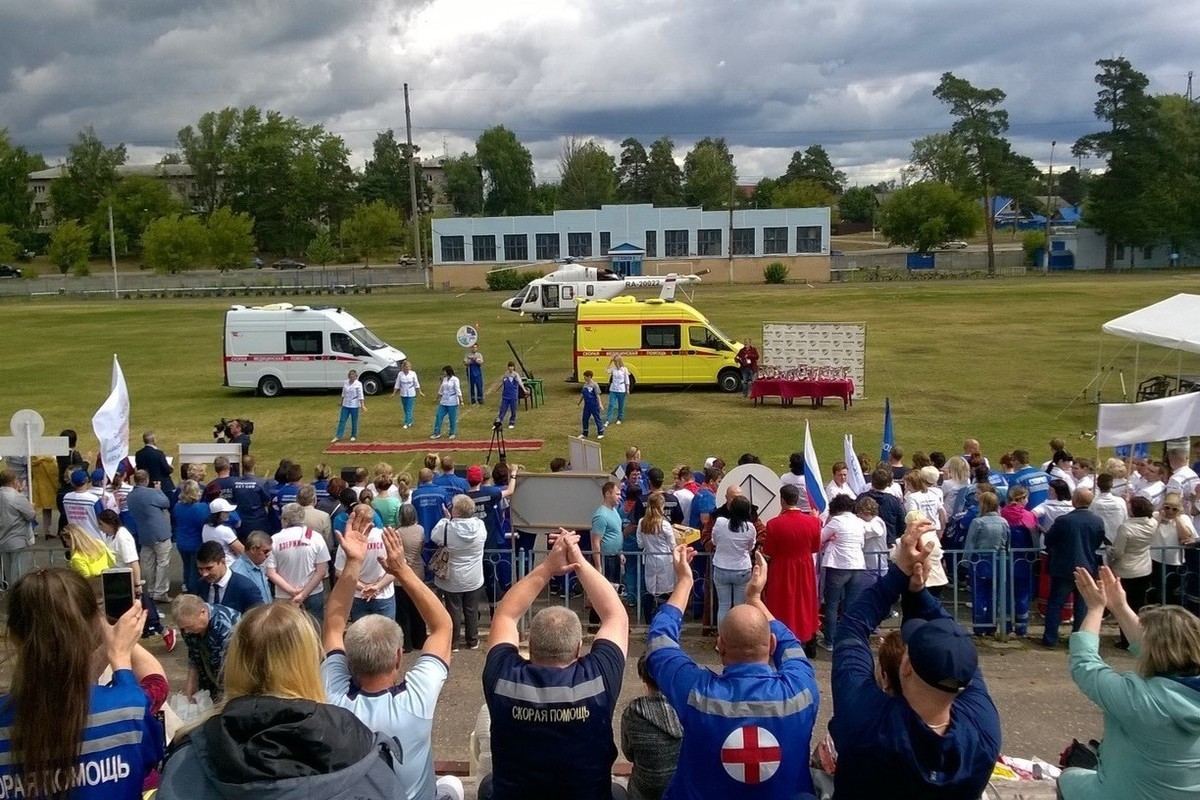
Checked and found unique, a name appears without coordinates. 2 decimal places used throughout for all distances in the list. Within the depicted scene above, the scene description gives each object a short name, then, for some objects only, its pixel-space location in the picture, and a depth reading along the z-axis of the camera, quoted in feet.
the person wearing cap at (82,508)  34.17
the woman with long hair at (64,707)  9.61
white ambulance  80.89
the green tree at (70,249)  278.67
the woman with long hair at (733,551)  27.96
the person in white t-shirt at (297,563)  25.62
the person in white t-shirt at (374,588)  26.22
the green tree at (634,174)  419.13
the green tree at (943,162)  274.36
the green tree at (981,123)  265.75
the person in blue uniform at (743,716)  11.15
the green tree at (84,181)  357.61
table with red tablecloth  72.33
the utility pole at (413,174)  209.57
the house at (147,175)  375.66
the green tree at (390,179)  387.96
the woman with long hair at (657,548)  29.32
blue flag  47.60
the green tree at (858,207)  460.55
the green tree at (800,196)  354.33
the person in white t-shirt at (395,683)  11.60
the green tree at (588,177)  386.11
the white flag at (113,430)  38.58
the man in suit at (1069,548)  28.04
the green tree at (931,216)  266.36
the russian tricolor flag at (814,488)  33.22
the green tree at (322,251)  302.86
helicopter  143.33
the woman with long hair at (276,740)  8.70
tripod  53.47
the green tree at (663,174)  412.57
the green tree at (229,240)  276.21
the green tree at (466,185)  407.85
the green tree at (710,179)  378.53
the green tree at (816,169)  463.01
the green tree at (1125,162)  247.91
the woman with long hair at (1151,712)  11.33
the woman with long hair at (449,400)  62.59
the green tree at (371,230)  302.45
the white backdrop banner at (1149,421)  34.47
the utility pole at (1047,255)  250.70
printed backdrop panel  75.61
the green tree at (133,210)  334.85
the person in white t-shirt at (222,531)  30.53
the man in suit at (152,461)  43.96
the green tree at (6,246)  286.01
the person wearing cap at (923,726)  10.32
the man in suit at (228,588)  23.71
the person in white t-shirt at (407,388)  65.82
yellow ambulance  81.25
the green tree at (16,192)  347.56
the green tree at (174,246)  271.08
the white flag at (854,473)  36.88
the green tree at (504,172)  406.21
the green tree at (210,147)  363.97
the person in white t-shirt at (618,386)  67.36
